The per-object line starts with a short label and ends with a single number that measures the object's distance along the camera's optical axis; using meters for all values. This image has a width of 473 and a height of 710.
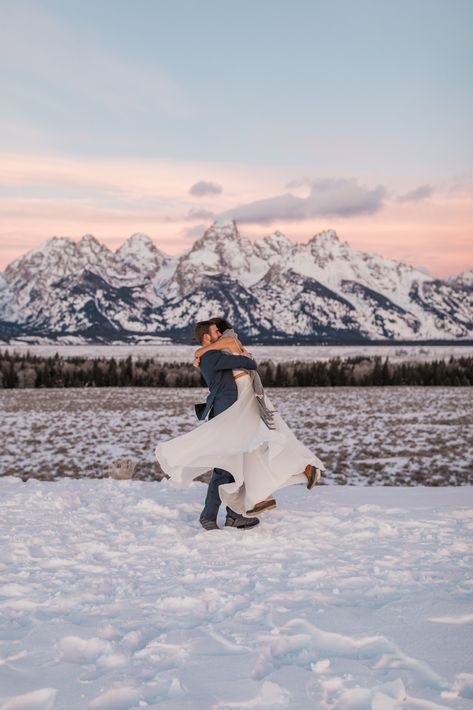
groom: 6.77
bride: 6.79
